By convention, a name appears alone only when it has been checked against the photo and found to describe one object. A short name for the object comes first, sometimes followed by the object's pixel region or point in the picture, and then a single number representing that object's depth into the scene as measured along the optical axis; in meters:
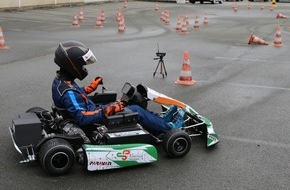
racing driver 4.91
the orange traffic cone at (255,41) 15.83
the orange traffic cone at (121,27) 18.50
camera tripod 9.20
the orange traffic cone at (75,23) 19.83
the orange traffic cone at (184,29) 18.52
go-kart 4.60
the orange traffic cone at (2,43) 13.29
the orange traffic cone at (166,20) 22.58
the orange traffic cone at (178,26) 19.79
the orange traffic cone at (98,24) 19.98
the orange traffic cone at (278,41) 15.60
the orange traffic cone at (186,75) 9.25
